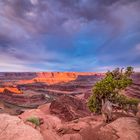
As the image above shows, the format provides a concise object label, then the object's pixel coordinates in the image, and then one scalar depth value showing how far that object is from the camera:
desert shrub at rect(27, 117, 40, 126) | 12.26
